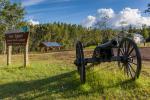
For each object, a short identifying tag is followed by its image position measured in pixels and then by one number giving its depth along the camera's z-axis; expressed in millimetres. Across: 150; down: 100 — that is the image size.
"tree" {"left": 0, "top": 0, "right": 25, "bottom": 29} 18129
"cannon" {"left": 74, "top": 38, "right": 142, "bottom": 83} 3796
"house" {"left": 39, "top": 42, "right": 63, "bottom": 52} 25558
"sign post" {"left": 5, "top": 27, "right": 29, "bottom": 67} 5949
